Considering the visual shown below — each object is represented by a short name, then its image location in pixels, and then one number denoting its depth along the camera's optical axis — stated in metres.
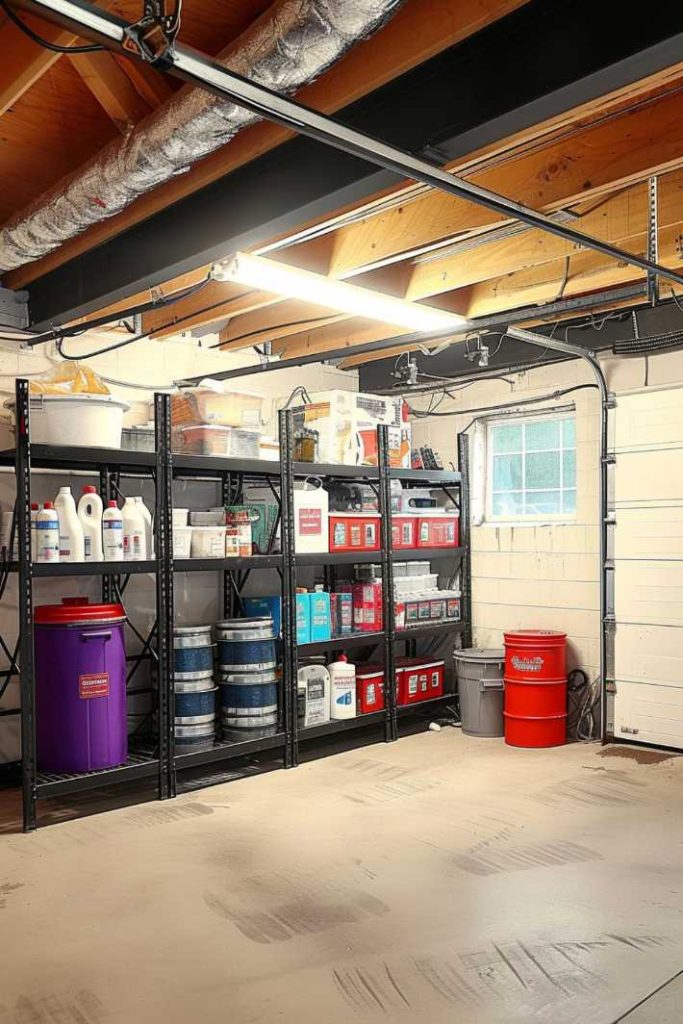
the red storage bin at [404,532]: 6.64
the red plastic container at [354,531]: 6.14
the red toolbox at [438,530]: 6.82
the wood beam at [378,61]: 2.51
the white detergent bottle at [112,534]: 4.79
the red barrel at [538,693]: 6.04
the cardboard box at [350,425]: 6.24
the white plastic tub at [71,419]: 4.61
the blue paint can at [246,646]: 5.49
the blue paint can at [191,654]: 5.26
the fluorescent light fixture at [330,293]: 4.09
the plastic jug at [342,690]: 6.07
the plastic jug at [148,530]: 5.02
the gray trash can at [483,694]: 6.38
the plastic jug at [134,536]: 4.93
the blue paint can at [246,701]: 5.48
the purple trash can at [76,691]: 4.68
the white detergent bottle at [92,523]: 4.73
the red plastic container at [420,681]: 6.67
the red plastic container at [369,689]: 6.27
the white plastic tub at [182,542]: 5.13
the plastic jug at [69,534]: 4.63
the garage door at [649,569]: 5.76
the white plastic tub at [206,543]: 5.25
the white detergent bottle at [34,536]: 4.50
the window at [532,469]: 6.68
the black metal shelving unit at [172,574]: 4.45
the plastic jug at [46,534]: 4.48
